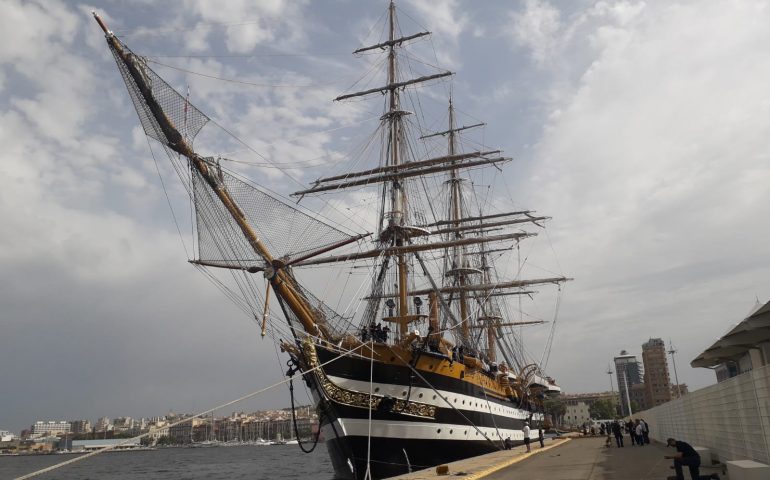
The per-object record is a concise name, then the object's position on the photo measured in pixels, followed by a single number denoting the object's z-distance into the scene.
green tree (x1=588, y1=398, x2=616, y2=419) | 119.12
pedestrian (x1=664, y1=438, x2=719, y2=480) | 8.71
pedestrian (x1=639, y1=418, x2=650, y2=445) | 23.81
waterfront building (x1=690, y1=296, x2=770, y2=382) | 9.85
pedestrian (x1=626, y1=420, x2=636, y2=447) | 23.05
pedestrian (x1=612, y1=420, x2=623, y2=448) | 21.53
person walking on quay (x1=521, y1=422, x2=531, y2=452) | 20.41
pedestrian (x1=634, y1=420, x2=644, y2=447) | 22.92
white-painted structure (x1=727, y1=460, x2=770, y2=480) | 7.98
